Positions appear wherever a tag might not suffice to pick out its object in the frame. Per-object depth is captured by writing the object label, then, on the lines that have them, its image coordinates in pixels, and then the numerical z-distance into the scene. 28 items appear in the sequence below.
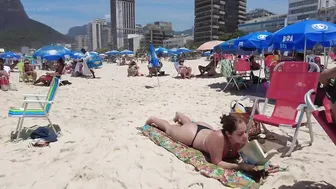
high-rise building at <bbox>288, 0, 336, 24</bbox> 74.76
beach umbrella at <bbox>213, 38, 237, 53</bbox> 9.20
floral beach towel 2.18
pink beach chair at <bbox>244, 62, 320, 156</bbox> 3.14
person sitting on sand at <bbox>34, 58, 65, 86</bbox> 9.00
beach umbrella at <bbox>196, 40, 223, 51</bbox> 13.14
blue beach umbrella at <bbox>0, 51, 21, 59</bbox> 26.25
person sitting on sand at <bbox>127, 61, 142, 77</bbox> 13.06
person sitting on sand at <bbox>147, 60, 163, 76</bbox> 12.57
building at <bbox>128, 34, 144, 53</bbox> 105.19
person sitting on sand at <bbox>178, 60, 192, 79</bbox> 11.31
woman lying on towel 2.26
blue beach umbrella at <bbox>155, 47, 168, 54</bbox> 26.30
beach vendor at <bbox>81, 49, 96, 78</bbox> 12.39
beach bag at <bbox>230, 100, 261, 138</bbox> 3.32
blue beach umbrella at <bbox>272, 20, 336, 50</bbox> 5.44
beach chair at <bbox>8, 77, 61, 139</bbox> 3.39
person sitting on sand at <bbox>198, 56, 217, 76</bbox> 11.57
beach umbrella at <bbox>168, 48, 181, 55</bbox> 34.35
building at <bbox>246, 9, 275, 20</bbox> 117.36
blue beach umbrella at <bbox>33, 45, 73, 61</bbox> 10.38
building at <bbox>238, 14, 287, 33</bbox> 81.31
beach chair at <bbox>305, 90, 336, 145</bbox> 1.90
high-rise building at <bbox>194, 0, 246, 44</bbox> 90.31
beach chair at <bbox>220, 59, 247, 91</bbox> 7.57
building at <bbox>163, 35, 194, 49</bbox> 101.50
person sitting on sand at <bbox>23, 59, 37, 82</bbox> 10.10
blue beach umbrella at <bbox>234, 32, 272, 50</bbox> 7.49
